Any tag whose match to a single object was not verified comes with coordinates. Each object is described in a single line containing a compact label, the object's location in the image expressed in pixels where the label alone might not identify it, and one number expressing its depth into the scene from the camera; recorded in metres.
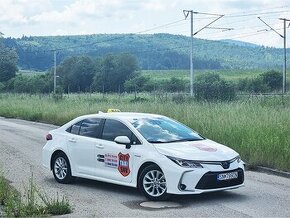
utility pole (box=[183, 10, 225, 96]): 44.84
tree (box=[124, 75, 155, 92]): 89.11
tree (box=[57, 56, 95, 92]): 101.25
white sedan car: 9.34
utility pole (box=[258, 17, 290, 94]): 47.01
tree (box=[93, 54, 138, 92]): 98.62
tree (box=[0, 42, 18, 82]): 81.38
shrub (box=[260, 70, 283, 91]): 71.38
